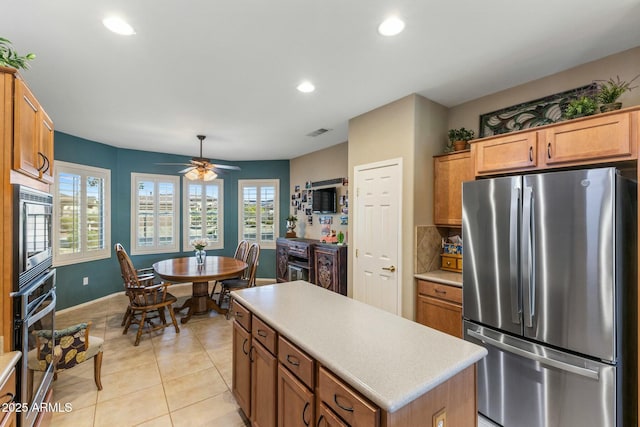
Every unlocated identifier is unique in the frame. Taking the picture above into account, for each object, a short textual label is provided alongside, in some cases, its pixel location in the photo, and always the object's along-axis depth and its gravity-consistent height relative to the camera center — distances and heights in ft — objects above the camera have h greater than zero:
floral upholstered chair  5.84 -3.37
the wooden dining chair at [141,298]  11.07 -3.43
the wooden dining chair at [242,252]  16.34 -2.20
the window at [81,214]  14.11 -0.01
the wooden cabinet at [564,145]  5.74 +1.69
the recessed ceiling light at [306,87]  8.92 +4.17
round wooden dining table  12.22 -2.66
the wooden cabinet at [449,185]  9.43 +1.08
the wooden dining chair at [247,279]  14.02 -3.43
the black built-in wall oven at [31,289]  4.49 -1.35
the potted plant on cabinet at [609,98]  6.15 +2.67
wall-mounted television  16.65 +0.90
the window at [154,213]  18.12 +0.07
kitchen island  3.40 -2.08
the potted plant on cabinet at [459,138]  9.63 +2.78
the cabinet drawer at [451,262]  9.93 -1.70
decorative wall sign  8.00 +3.27
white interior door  10.09 -0.73
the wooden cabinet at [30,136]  4.52 +1.44
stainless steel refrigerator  5.41 -1.79
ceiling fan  13.67 +2.22
